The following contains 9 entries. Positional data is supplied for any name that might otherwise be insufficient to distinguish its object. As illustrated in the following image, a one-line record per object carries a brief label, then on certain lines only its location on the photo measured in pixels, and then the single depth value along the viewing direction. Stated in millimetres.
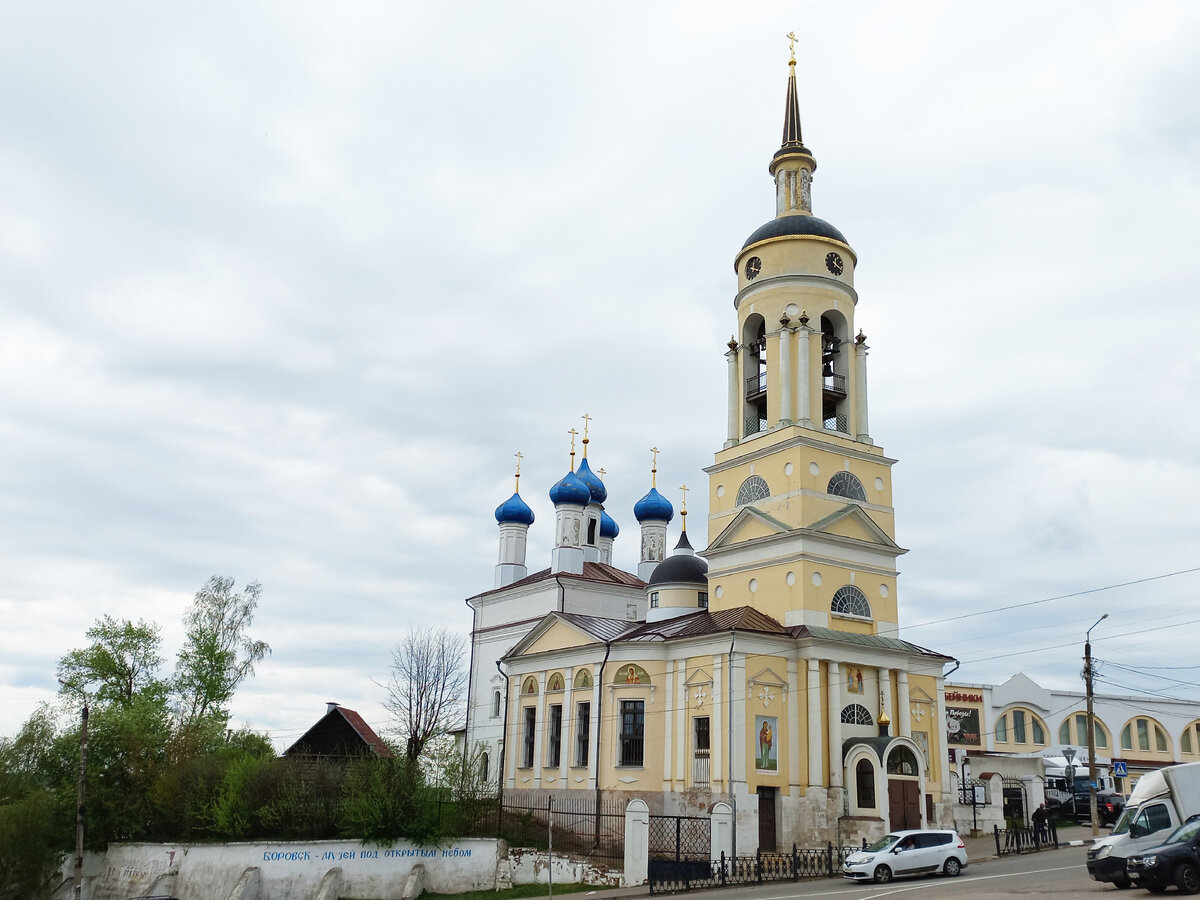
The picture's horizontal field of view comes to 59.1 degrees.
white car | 22562
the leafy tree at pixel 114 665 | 42281
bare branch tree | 43625
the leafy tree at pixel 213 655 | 43281
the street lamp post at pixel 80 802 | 28406
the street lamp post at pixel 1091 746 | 29438
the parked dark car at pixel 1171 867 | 17016
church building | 29234
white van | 18297
